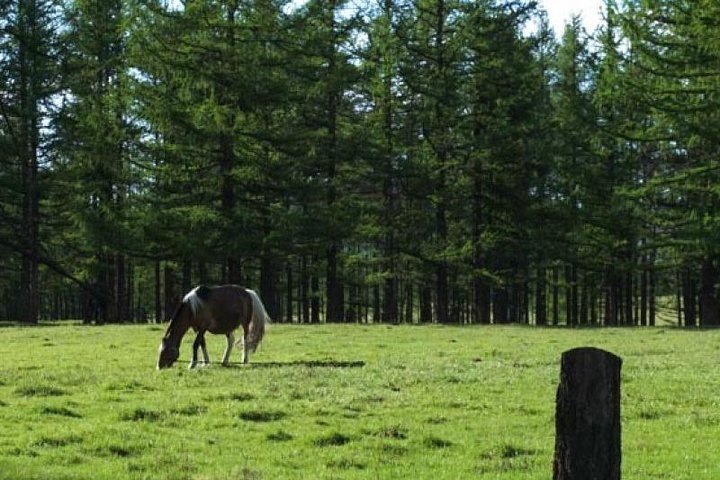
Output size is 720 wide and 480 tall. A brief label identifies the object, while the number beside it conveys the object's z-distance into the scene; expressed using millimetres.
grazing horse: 33344
